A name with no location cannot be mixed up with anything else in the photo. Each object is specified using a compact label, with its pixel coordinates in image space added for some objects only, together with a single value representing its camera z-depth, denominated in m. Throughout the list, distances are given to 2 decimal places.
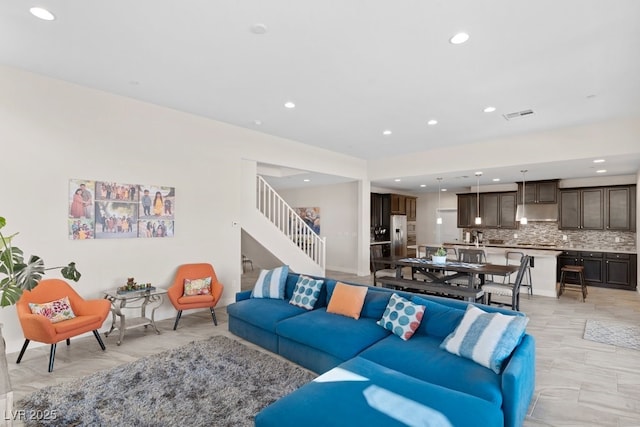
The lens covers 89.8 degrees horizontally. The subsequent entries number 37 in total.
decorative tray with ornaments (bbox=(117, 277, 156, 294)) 4.06
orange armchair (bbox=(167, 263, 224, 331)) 4.38
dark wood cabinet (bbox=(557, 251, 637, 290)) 6.93
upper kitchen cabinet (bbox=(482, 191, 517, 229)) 8.68
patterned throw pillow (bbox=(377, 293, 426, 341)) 3.02
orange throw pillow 3.53
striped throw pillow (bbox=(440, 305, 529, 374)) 2.37
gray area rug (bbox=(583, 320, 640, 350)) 3.98
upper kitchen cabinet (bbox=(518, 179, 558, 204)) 7.96
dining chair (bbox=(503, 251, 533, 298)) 6.44
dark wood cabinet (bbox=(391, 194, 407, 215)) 10.07
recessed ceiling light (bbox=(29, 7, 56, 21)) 2.58
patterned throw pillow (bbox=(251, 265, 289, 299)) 4.35
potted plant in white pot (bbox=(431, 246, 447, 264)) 5.67
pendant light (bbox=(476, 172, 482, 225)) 9.19
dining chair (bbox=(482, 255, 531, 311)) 4.82
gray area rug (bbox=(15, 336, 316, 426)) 2.42
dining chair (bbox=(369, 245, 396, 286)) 6.28
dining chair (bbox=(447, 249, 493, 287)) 5.66
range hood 8.04
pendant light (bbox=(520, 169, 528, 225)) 6.80
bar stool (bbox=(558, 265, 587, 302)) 6.11
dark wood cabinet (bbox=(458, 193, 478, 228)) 9.41
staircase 6.16
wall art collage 4.07
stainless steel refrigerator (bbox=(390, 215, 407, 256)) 10.05
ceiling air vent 4.80
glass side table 3.92
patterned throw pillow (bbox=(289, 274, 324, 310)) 3.94
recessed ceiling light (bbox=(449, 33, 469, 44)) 2.86
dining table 4.95
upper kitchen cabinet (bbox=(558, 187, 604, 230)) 7.50
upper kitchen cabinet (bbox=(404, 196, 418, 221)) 10.96
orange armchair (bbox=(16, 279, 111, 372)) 3.13
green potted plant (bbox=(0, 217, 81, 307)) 2.80
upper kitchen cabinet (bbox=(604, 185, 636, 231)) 7.10
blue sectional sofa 1.81
